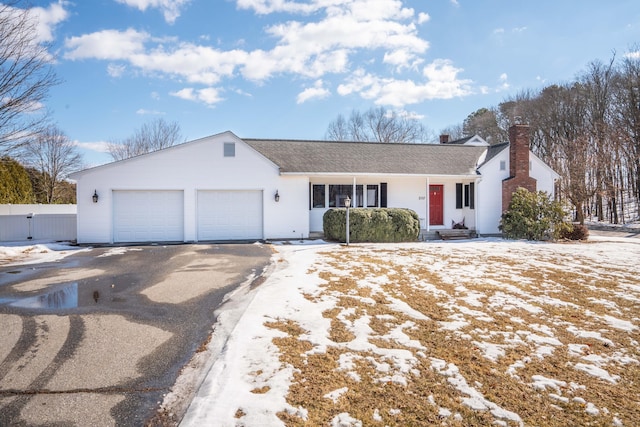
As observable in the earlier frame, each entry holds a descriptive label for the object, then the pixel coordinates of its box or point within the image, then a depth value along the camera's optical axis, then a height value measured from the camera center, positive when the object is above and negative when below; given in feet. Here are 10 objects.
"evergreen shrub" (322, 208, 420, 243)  45.68 -1.86
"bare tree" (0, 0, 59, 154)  36.91 +16.42
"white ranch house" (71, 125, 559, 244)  44.68 +3.68
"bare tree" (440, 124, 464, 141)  136.72 +32.43
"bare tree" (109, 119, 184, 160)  111.75 +24.14
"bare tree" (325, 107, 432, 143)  126.31 +31.36
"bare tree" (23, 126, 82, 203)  87.15 +14.24
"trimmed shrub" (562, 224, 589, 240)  49.34 -3.58
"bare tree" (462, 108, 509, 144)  112.98 +28.73
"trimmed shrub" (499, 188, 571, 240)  47.96 -1.28
